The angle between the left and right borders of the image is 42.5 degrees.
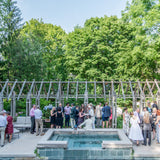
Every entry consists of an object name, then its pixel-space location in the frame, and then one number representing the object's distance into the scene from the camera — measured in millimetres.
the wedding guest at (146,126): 9271
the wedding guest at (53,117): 11531
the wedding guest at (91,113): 12039
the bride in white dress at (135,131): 9133
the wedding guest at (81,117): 11656
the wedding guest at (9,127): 9819
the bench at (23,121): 12711
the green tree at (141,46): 17594
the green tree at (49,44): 26250
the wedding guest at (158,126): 9584
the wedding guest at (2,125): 9202
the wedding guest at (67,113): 12688
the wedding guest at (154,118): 10384
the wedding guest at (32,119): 11594
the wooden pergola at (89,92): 13764
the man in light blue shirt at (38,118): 11039
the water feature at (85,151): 7520
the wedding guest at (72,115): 11812
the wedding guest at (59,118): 11377
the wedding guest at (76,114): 11867
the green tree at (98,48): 23672
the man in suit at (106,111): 12625
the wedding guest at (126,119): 10611
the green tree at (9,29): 24250
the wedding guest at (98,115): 12859
